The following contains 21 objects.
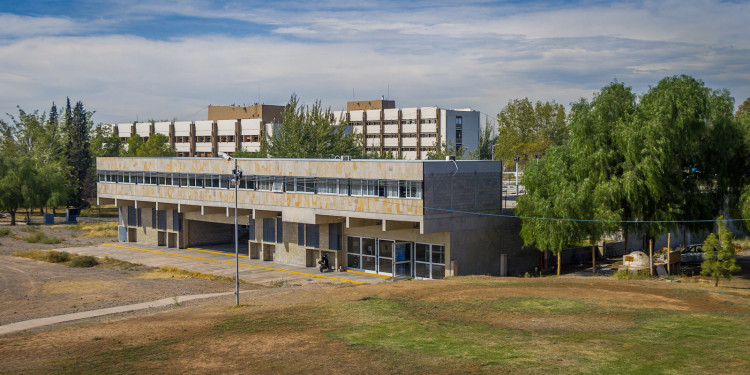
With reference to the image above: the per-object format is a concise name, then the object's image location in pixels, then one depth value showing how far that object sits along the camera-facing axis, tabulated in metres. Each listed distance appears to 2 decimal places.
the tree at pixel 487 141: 124.12
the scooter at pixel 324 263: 46.53
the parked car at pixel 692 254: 45.62
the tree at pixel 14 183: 80.00
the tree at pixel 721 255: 34.12
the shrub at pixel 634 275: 38.34
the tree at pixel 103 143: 110.88
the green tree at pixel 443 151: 83.44
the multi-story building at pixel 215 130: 119.88
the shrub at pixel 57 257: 52.59
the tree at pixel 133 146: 111.08
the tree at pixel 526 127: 100.38
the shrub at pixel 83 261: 50.78
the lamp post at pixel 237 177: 31.66
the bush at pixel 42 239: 64.50
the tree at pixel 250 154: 77.88
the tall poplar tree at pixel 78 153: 94.25
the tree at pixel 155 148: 108.49
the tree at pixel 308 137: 71.62
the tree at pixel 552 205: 39.81
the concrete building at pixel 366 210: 41.03
